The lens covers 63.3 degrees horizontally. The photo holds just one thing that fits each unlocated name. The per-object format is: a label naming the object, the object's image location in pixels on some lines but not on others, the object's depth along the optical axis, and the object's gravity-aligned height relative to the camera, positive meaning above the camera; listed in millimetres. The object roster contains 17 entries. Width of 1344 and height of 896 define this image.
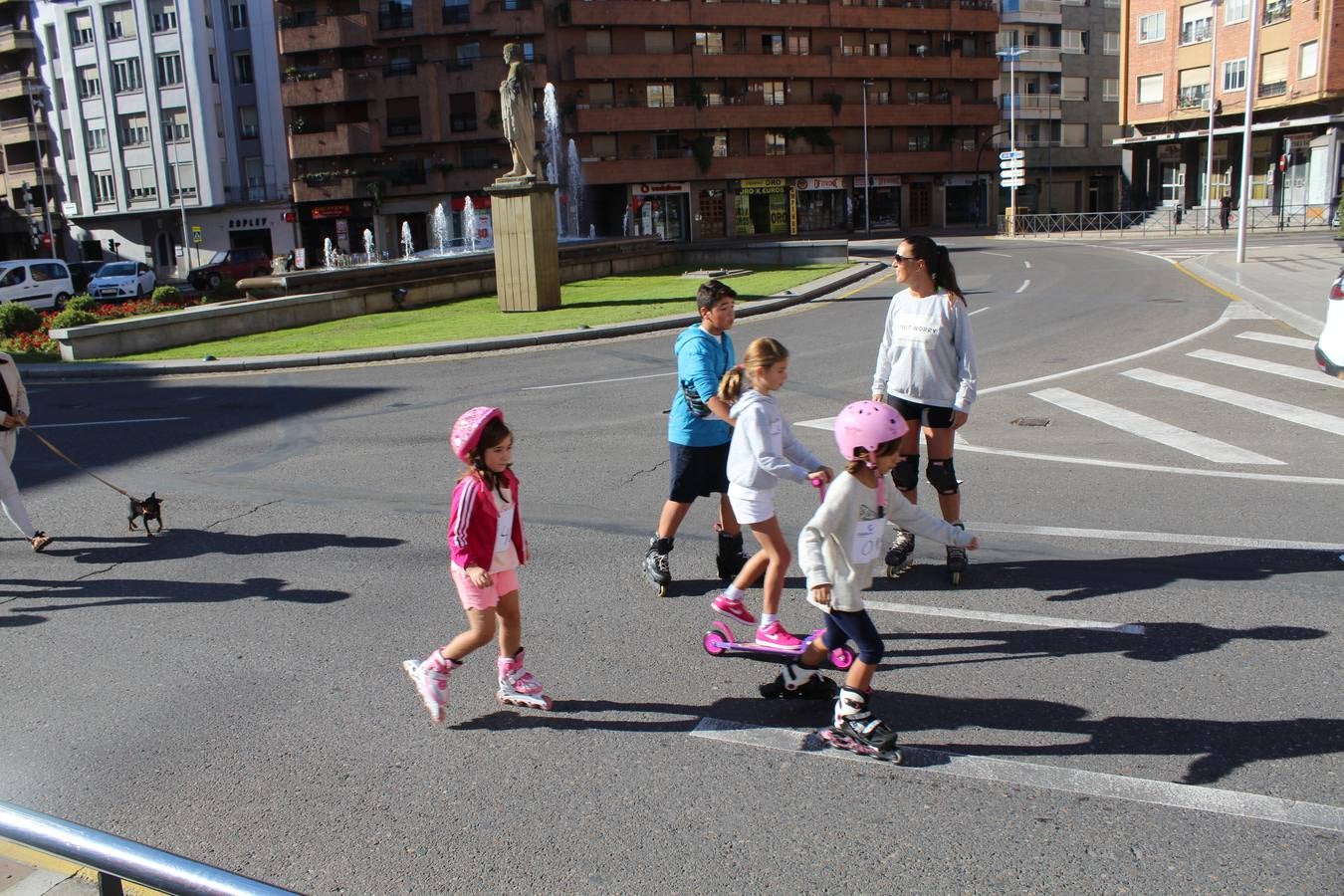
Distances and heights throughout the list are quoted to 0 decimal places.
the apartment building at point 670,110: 62031 +7656
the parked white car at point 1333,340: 7527 -900
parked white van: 32906 -545
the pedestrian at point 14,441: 7418 -1195
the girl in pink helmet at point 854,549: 4176 -1213
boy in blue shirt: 5773 -1072
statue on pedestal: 21422 +2573
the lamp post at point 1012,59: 64438 +10369
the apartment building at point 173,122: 61781 +7781
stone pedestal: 21922 -48
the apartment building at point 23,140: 66875 +7638
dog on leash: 7645 -1720
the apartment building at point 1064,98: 76375 +8571
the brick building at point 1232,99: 47312 +5426
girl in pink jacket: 4473 -1290
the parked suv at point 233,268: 43094 -455
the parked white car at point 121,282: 37375 -728
